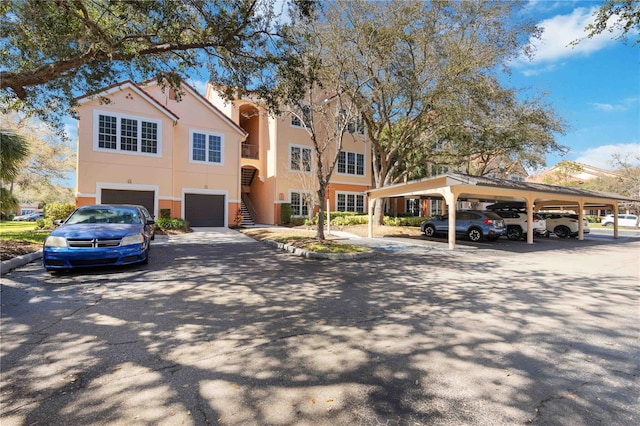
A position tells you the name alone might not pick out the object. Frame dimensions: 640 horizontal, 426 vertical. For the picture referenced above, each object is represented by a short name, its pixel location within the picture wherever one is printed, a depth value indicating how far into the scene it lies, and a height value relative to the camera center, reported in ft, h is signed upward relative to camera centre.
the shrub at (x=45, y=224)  57.89 -1.98
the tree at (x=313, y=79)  31.65 +15.61
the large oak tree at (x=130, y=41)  23.77 +14.91
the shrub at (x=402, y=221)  74.38 -1.78
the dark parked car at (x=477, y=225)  51.57 -1.81
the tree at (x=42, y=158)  88.02 +16.48
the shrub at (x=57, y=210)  57.35 +0.55
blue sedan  22.36 -2.11
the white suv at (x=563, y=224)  64.95 -2.11
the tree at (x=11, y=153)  31.37 +6.00
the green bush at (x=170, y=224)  55.72 -1.90
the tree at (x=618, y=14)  22.98 +14.79
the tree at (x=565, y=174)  138.31 +18.59
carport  42.16 +3.37
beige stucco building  56.70 +11.31
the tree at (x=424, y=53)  44.19 +23.57
